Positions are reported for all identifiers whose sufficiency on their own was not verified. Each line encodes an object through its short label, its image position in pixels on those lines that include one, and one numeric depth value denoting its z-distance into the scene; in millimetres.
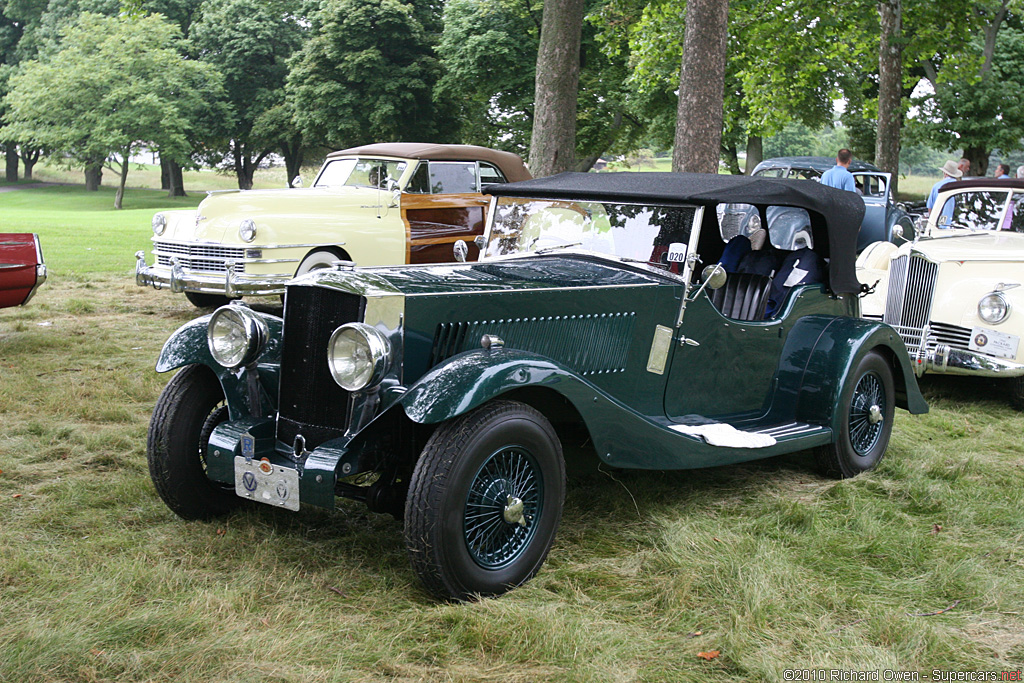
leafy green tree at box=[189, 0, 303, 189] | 39812
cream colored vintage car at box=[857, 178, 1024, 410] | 6898
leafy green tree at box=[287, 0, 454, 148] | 32688
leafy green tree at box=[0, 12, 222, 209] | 36688
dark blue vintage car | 14836
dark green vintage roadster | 3518
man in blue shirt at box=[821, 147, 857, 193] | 12305
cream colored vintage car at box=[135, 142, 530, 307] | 9539
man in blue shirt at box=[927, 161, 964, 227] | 11692
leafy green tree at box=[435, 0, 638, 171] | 30297
